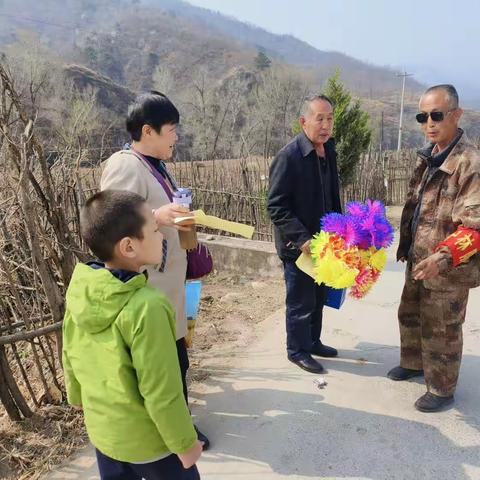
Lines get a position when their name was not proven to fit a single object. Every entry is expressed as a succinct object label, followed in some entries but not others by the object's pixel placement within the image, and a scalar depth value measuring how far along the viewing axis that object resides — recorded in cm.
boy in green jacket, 137
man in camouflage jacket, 232
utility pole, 3627
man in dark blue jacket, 282
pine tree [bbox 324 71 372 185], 991
